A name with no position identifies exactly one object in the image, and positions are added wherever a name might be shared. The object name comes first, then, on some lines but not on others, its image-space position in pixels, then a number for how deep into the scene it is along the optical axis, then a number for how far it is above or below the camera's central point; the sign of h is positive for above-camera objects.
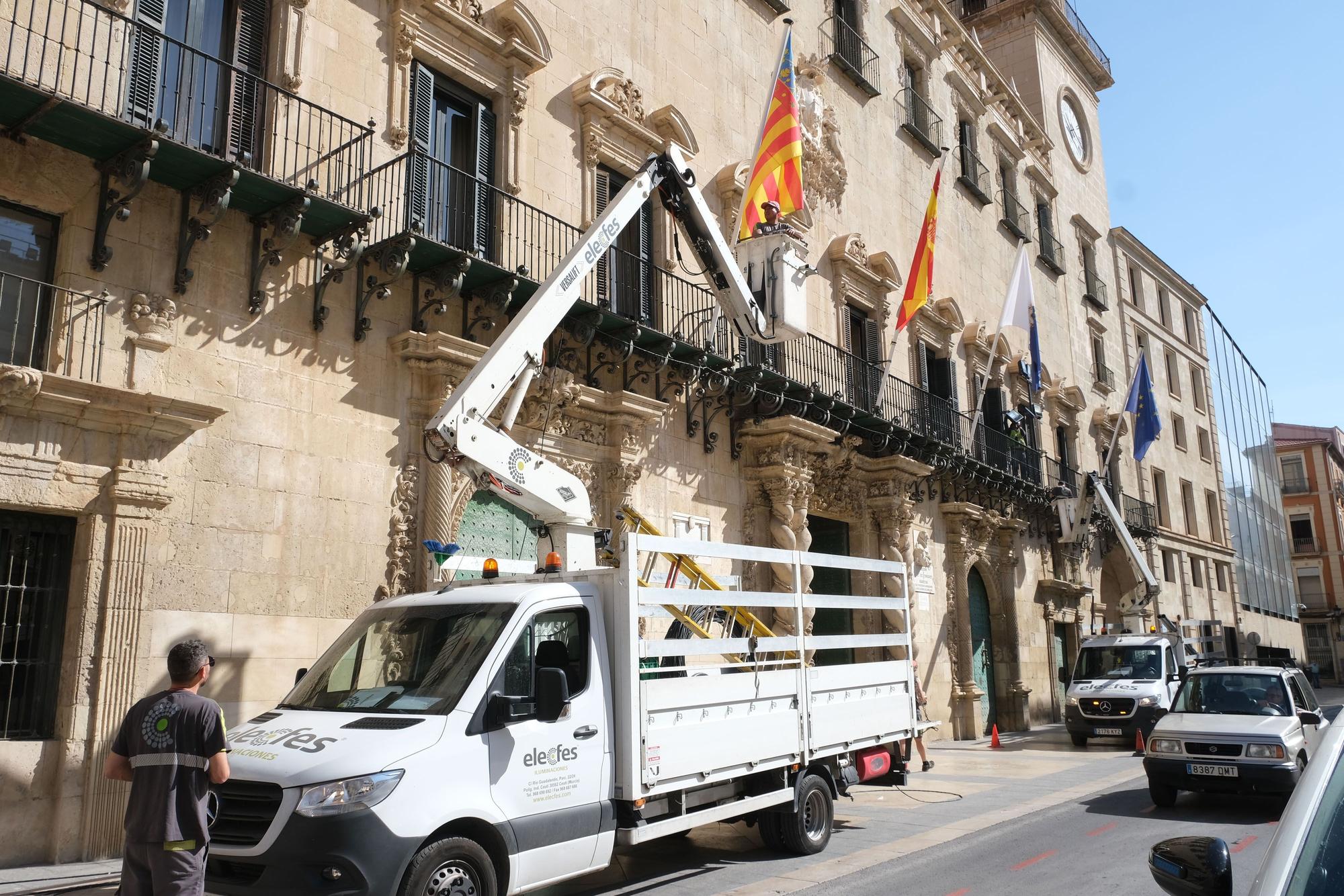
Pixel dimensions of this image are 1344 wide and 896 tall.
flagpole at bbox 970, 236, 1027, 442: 21.48 +5.10
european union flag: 28.83 +6.57
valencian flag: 14.10 +6.79
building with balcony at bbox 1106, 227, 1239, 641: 35.94 +7.51
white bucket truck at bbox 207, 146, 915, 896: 5.25 -0.54
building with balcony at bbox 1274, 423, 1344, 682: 64.56 +7.02
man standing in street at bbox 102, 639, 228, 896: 4.69 -0.62
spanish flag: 18.88 +6.90
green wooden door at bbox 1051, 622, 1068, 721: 26.58 -0.45
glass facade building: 43.62 +6.78
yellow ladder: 7.95 +0.51
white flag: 22.70 +7.76
